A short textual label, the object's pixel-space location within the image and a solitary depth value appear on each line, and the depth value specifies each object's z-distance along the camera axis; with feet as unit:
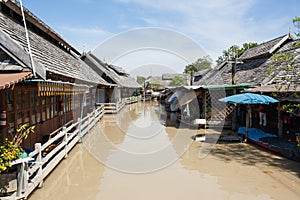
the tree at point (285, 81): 25.68
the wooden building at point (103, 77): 72.06
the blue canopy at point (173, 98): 55.71
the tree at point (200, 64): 183.01
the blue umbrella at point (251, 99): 27.72
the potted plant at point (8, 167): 13.12
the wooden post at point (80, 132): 31.52
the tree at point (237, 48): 113.40
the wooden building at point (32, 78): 16.05
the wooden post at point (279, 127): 31.35
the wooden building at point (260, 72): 34.37
